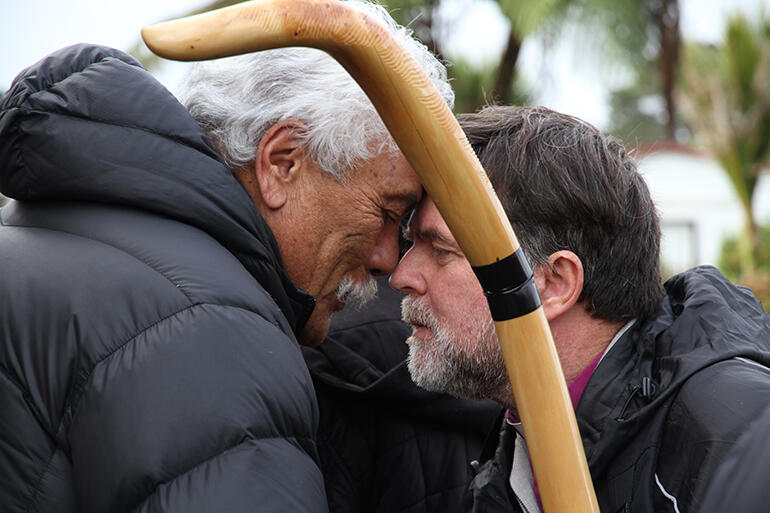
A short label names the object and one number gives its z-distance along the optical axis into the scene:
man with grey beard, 2.44
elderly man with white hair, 1.62
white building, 19.52
